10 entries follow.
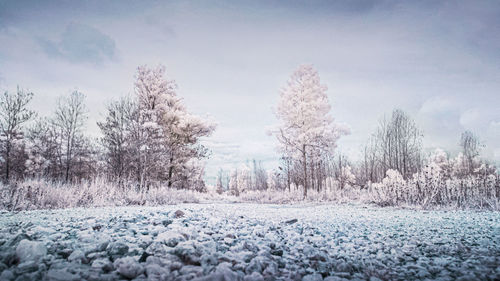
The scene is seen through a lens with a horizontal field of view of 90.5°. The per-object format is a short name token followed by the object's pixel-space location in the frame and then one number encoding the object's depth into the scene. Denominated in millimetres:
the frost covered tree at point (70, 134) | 19109
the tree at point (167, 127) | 15016
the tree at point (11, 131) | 15523
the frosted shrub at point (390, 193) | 8234
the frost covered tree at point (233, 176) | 67312
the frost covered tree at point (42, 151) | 19016
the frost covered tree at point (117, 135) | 15785
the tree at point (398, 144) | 18922
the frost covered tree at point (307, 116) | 13625
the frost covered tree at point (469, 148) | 29333
